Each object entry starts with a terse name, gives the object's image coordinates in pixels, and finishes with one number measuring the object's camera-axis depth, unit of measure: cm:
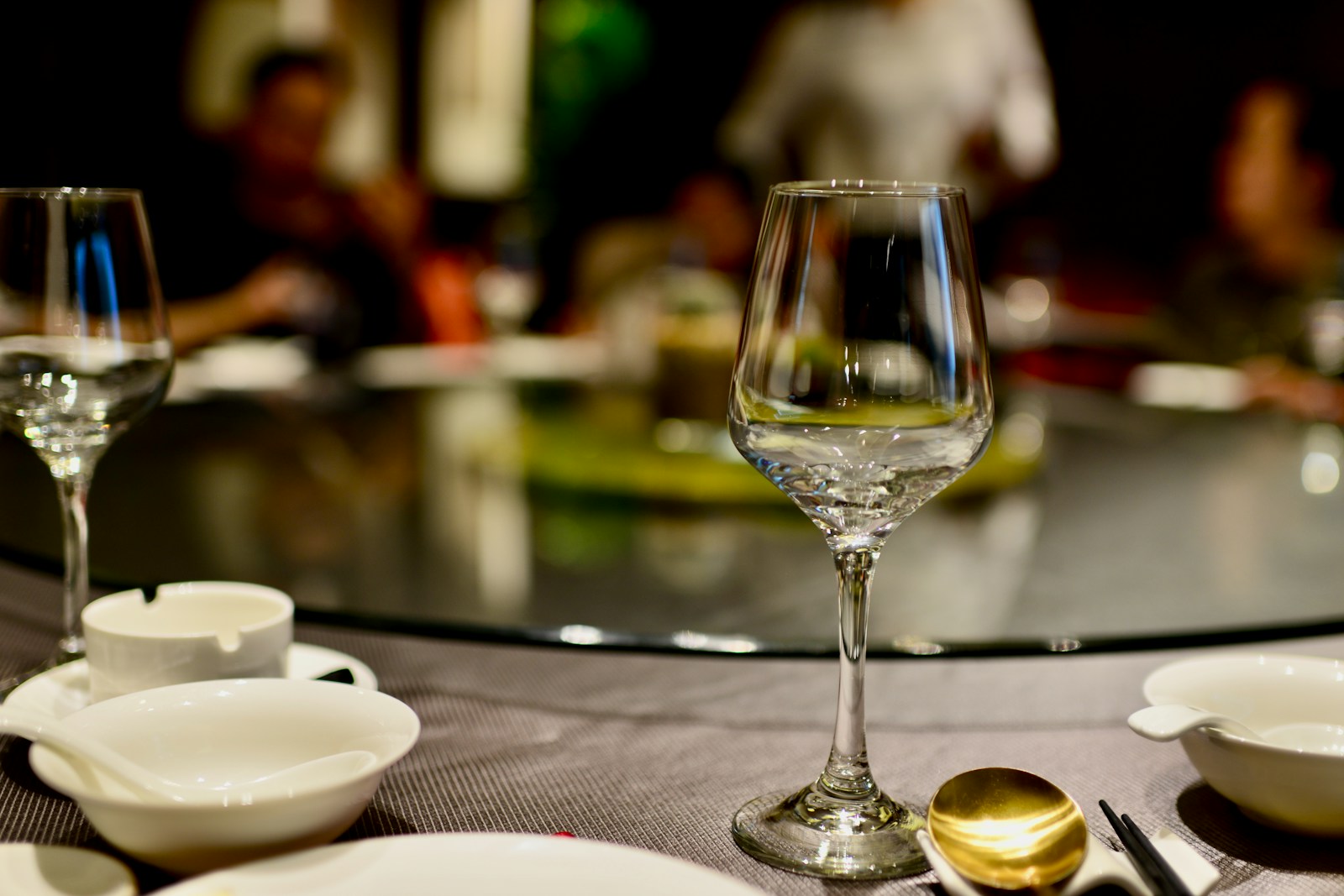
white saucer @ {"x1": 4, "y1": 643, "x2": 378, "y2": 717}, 67
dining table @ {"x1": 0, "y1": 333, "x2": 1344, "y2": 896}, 64
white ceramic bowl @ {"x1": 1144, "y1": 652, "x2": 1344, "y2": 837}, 55
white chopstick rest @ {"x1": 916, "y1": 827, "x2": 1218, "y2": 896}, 49
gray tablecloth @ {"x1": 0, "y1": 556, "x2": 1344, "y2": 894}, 58
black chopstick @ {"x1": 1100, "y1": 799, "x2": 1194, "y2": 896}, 49
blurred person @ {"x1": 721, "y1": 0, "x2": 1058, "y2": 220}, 336
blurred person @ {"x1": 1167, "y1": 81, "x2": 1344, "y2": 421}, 242
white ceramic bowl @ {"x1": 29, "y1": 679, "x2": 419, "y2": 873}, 46
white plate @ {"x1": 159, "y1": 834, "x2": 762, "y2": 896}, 44
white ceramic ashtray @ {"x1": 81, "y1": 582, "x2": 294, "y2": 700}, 64
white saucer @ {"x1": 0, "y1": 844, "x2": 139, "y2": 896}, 46
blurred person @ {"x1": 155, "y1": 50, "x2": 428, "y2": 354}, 343
